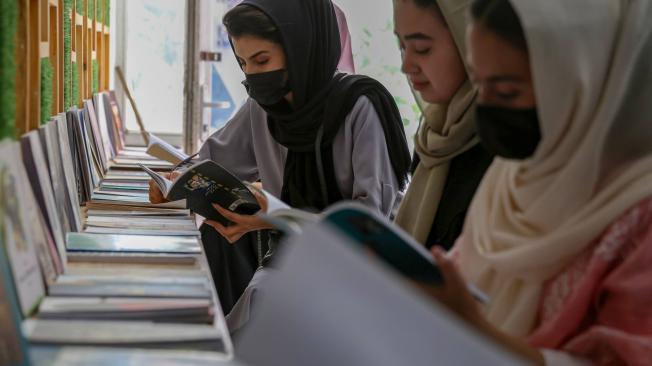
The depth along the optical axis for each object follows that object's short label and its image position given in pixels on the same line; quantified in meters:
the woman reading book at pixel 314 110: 2.91
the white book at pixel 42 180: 1.94
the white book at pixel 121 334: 1.58
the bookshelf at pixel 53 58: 2.02
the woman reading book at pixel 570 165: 1.39
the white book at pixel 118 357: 1.48
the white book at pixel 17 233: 1.61
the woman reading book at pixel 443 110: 2.19
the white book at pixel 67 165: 2.54
